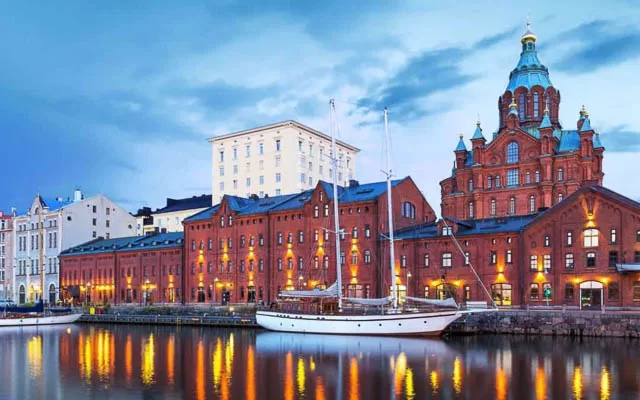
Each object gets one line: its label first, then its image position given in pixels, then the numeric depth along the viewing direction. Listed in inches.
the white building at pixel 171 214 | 5255.9
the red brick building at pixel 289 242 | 3029.0
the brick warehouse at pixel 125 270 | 3818.9
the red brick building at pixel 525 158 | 3474.4
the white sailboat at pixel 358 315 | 2302.0
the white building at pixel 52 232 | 4525.1
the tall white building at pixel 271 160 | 4768.7
